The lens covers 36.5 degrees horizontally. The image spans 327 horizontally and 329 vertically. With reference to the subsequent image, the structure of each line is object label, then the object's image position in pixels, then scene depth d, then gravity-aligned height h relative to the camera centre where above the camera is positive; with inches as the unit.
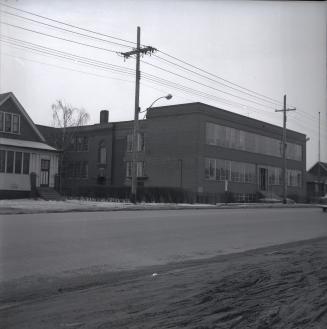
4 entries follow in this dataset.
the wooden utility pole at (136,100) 1246.8 +245.6
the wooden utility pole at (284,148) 1822.1 +195.9
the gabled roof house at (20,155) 1331.2 +112.7
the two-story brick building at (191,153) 1817.2 +188.4
